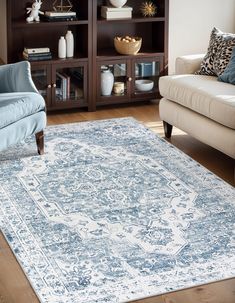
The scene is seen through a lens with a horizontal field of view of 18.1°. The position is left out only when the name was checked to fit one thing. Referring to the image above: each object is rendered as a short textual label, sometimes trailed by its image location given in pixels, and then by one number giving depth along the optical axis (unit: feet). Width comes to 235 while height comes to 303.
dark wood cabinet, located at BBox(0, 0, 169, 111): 19.47
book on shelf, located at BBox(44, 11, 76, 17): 19.24
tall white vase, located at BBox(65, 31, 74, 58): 19.67
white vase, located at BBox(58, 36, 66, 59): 19.53
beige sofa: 15.67
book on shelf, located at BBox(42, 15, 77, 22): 19.30
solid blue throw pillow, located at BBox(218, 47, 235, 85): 17.10
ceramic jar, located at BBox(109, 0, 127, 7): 19.88
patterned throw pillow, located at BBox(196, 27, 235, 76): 17.70
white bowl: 20.63
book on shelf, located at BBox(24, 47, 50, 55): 19.17
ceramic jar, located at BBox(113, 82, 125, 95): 20.39
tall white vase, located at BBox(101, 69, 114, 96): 20.18
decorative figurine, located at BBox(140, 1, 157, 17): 20.42
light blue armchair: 15.69
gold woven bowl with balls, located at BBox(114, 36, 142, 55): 20.06
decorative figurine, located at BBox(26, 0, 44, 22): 19.16
